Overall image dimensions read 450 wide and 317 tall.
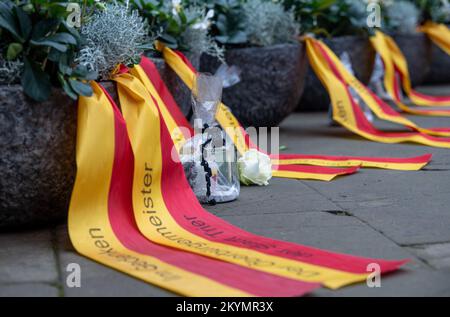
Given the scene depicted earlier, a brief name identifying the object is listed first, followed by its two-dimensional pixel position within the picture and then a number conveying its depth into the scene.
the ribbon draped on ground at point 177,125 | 3.06
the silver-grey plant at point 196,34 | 3.65
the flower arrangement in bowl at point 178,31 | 3.43
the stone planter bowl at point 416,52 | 5.81
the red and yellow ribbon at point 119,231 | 1.91
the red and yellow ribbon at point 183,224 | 2.02
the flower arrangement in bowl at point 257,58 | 4.13
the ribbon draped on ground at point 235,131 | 3.19
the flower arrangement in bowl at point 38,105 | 2.30
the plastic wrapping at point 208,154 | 2.86
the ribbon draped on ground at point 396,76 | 4.97
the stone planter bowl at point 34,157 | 2.31
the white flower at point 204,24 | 3.62
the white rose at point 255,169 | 3.11
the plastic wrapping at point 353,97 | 4.60
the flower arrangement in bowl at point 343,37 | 4.88
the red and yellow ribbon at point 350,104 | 4.09
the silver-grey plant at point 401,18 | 5.75
